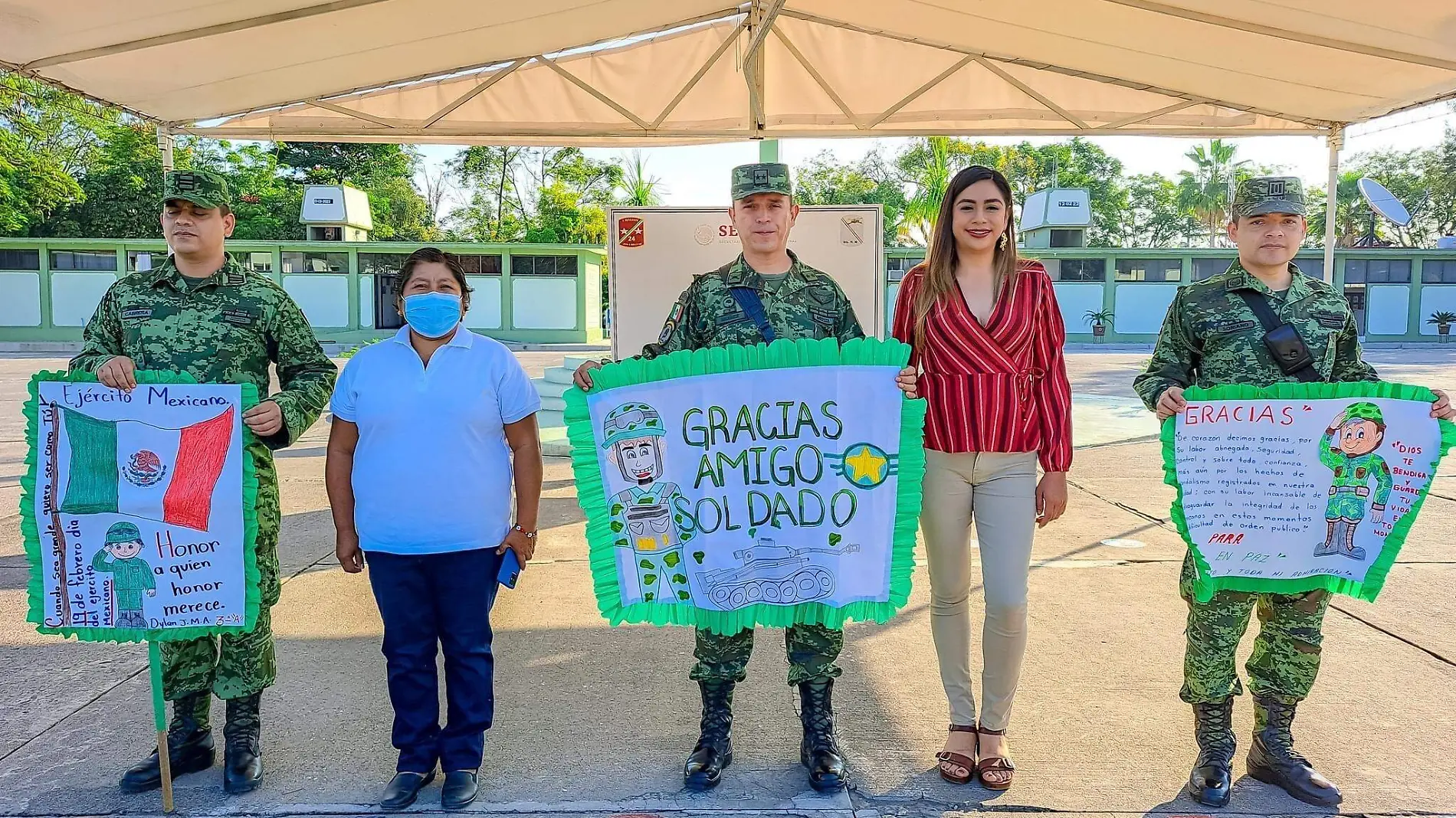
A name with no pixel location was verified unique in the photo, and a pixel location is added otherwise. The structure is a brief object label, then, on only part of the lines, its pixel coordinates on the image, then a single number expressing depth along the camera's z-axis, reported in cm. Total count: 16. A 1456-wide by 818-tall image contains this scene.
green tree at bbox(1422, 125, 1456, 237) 5134
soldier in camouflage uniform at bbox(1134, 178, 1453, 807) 303
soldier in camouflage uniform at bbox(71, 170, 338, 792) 308
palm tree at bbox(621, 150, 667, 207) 3978
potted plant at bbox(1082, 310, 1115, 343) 3925
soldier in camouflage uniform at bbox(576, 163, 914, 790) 306
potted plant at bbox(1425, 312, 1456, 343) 3872
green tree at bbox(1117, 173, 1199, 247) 6431
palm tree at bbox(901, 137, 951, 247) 3259
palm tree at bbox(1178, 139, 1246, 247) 5684
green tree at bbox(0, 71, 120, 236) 3534
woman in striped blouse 296
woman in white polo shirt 287
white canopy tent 475
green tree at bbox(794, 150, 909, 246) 5416
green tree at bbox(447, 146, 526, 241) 5575
